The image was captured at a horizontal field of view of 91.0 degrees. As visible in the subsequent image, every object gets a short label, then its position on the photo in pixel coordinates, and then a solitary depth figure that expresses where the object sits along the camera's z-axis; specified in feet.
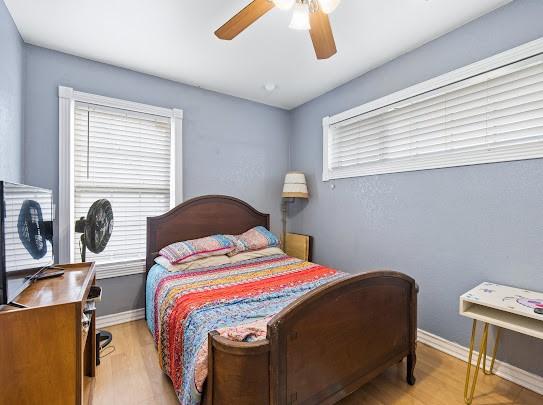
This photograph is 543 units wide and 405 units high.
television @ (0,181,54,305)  3.64
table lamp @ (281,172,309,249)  10.97
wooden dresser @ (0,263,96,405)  3.52
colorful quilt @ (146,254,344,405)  4.59
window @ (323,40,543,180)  5.84
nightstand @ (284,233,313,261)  11.14
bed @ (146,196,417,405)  3.68
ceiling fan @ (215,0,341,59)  4.65
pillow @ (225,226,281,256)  9.65
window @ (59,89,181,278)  8.18
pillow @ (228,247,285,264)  9.12
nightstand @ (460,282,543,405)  4.67
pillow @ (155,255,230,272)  8.06
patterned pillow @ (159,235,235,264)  8.29
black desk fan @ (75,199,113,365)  6.46
